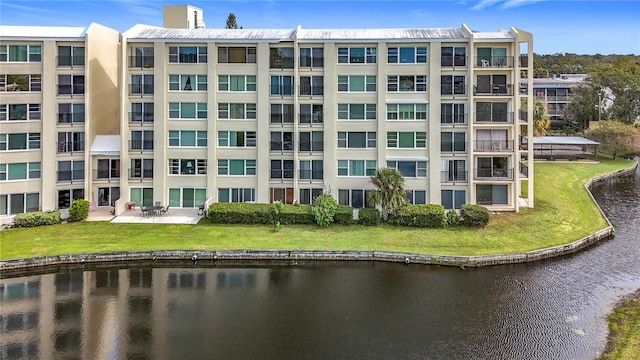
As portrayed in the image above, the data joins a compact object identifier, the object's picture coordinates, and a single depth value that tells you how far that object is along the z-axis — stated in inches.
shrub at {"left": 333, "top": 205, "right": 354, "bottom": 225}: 1496.1
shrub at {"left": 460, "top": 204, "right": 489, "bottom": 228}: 1461.0
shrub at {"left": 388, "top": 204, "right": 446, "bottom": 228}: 1471.5
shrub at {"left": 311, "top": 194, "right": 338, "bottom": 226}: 1481.3
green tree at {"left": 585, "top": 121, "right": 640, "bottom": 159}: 2844.5
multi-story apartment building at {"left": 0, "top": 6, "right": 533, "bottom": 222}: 1637.6
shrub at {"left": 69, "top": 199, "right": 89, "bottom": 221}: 1503.4
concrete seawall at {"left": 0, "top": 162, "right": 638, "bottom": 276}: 1253.1
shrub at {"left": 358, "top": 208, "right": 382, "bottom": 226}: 1493.6
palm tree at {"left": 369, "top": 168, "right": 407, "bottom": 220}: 1493.6
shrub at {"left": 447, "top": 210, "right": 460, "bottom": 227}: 1473.9
